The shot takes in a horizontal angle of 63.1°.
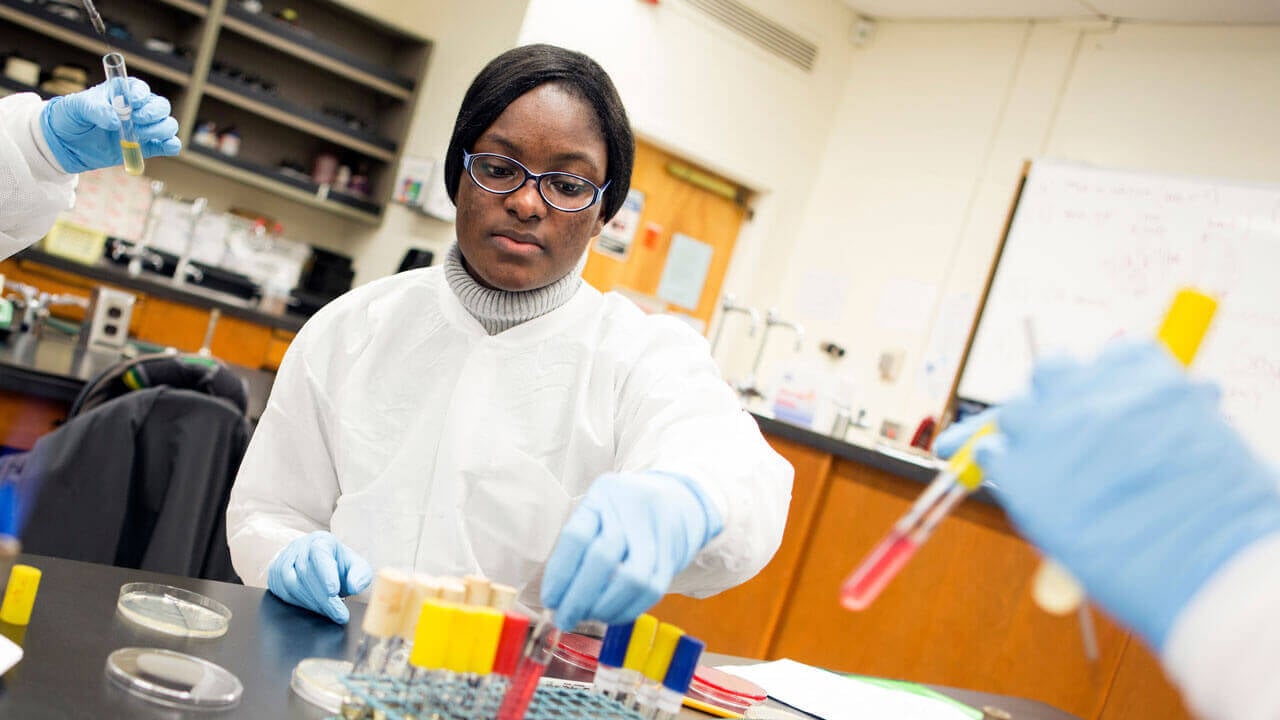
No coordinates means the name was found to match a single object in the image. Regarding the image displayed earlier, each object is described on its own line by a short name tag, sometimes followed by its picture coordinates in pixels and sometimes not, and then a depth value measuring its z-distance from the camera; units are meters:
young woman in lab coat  1.29
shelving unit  4.44
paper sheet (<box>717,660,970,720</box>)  1.24
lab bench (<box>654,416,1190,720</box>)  2.56
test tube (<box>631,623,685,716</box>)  0.89
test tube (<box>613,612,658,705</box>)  0.89
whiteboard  3.70
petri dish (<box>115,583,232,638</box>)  0.87
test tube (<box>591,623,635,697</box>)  0.89
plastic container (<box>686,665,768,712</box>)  1.09
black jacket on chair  1.74
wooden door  4.73
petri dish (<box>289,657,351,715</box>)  0.82
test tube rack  0.75
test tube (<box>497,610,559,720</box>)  0.77
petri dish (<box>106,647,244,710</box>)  0.74
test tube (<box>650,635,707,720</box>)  0.89
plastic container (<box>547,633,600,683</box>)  1.01
